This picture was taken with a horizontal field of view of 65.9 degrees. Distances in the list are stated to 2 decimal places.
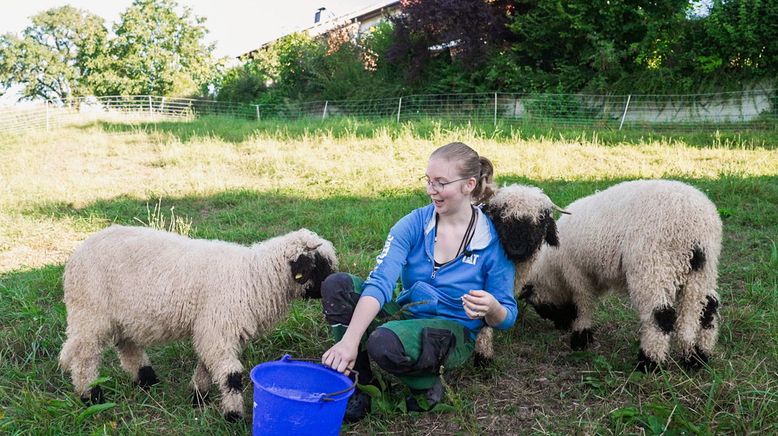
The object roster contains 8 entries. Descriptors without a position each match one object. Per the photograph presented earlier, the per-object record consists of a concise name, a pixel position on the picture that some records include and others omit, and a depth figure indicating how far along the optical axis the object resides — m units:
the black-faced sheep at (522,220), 3.67
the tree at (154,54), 45.81
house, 32.38
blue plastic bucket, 2.68
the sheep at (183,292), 3.66
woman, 3.22
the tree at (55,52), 47.09
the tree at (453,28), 19.31
